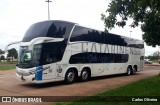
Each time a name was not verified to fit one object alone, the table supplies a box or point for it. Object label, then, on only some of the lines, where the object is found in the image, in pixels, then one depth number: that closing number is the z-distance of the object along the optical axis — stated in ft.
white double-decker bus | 28.71
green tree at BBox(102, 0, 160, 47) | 30.24
